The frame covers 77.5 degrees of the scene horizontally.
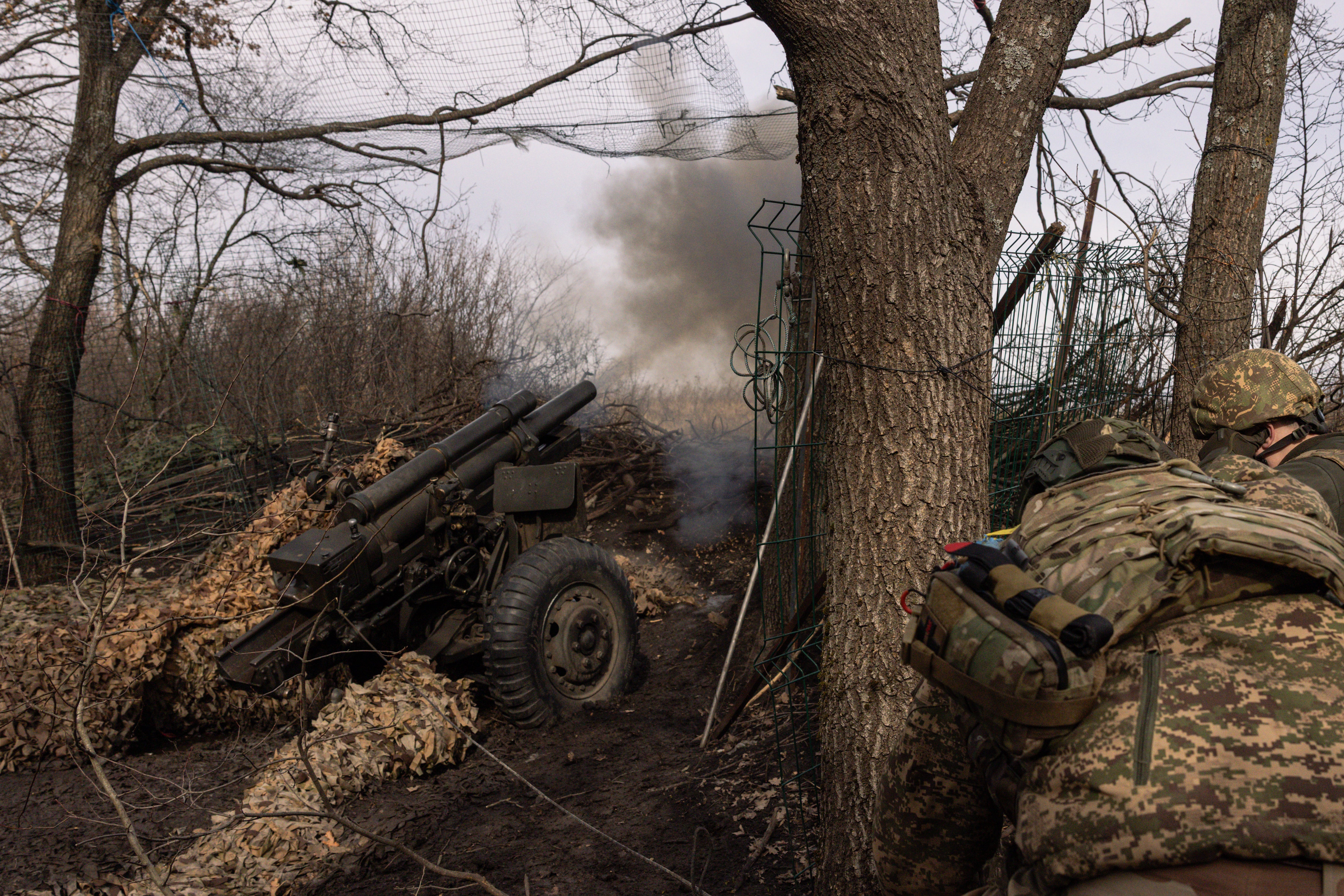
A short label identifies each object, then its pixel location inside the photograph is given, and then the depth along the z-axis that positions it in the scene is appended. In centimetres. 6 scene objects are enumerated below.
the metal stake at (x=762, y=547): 365
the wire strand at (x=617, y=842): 256
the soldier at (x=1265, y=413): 311
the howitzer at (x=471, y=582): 459
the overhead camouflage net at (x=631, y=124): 644
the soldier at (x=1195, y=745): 125
